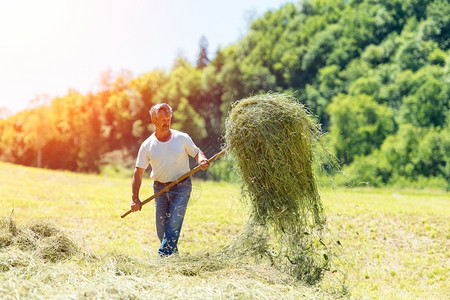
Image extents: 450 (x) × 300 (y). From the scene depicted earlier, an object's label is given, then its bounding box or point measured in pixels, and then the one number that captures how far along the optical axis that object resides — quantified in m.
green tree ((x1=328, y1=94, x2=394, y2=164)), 45.91
